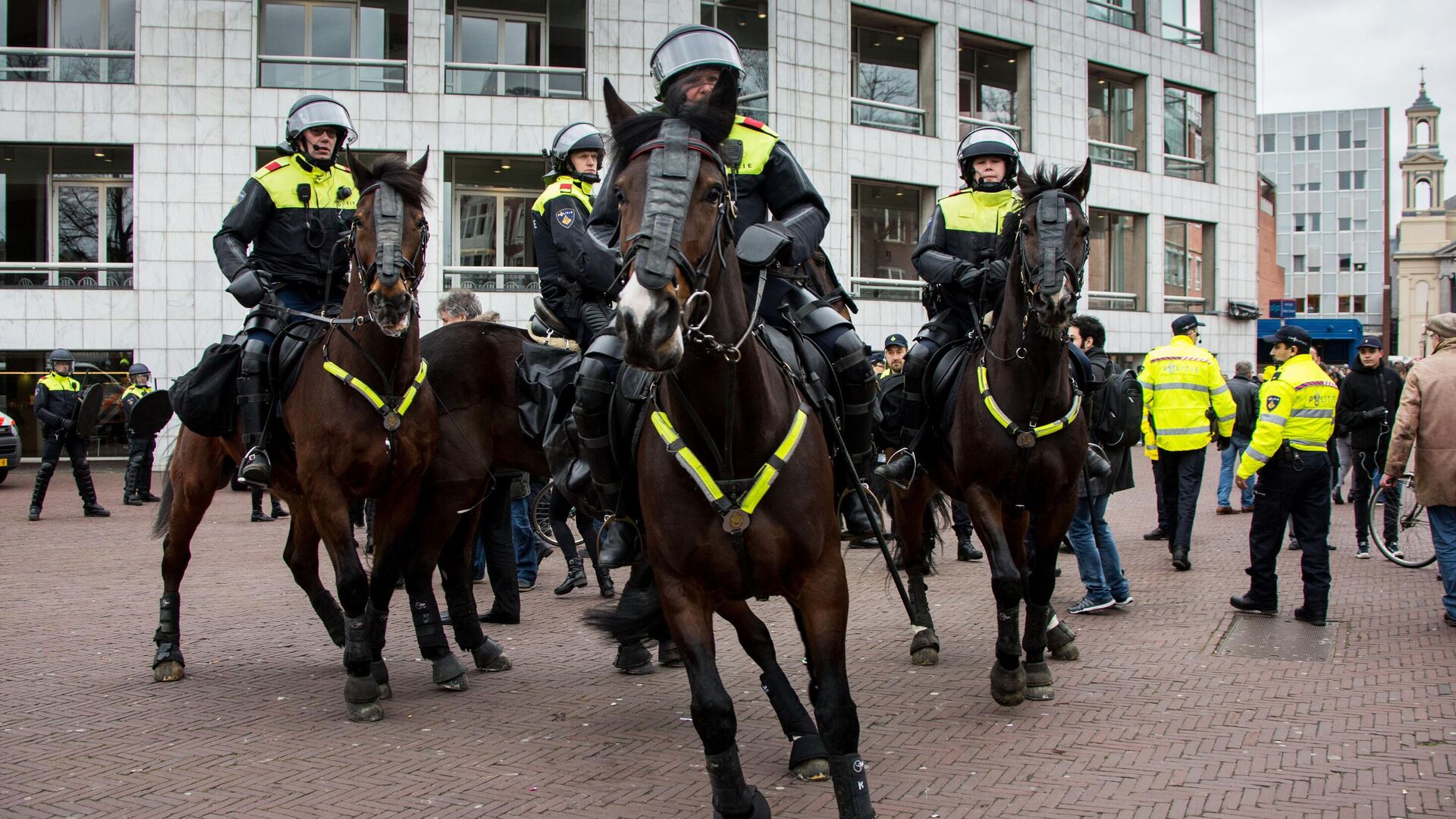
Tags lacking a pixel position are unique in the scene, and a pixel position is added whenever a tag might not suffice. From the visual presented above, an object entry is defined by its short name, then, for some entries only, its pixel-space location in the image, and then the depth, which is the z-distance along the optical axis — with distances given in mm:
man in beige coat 8750
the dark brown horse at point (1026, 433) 6410
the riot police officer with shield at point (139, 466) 18984
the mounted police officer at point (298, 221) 7242
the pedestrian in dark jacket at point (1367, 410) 13227
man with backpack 9117
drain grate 7719
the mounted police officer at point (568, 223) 7273
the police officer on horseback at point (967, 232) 7480
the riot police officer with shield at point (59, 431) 17188
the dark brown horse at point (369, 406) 6242
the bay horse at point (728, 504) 4168
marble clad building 23812
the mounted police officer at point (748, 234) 4742
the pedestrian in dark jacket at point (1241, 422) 16578
